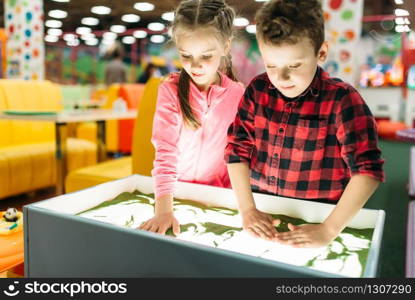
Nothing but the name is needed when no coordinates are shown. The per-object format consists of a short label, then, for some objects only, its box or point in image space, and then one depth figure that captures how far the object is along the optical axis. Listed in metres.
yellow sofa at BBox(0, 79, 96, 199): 2.86
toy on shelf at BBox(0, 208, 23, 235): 1.31
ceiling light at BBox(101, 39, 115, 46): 10.08
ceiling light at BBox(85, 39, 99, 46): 11.49
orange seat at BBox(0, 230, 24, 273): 1.16
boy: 0.65
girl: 0.79
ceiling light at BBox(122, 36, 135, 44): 9.21
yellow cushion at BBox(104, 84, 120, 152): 4.93
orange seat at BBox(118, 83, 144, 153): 4.77
